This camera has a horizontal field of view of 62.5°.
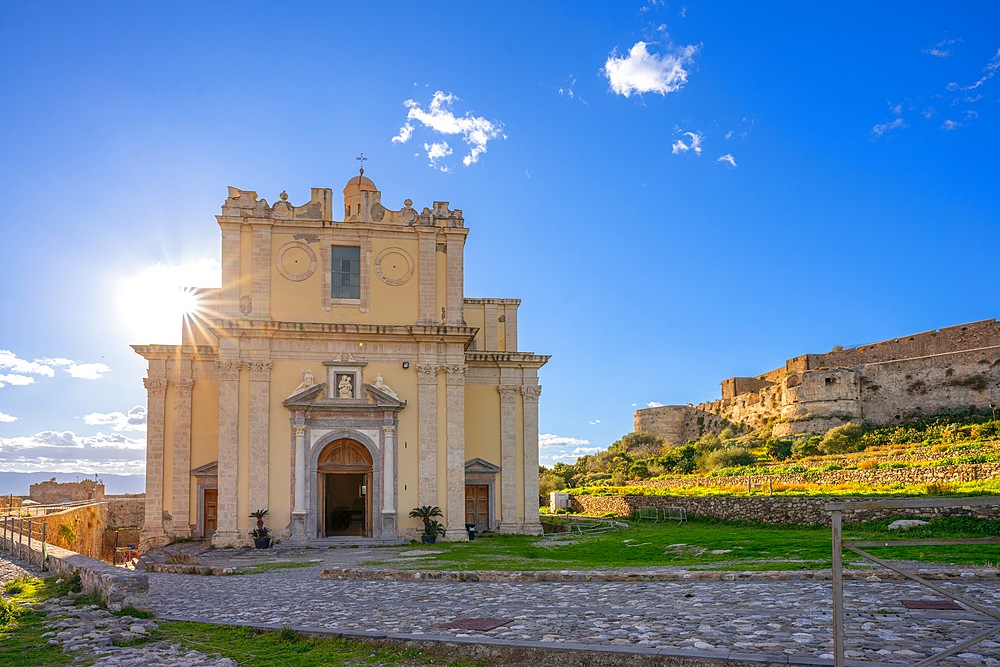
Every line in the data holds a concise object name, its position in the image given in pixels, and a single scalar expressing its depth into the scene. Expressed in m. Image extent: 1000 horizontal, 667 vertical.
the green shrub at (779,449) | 48.36
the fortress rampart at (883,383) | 52.19
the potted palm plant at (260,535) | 25.62
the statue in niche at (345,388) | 27.48
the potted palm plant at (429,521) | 26.53
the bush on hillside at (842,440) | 47.81
